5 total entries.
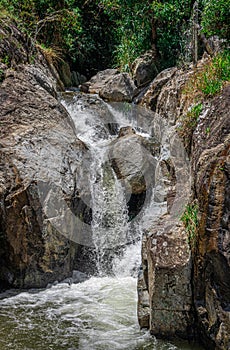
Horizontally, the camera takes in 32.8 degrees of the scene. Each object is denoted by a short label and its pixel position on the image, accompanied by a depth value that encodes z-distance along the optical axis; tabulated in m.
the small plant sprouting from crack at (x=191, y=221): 4.92
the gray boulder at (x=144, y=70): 13.05
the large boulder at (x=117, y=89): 12.58
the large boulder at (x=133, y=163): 8.83
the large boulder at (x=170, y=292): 4.82
